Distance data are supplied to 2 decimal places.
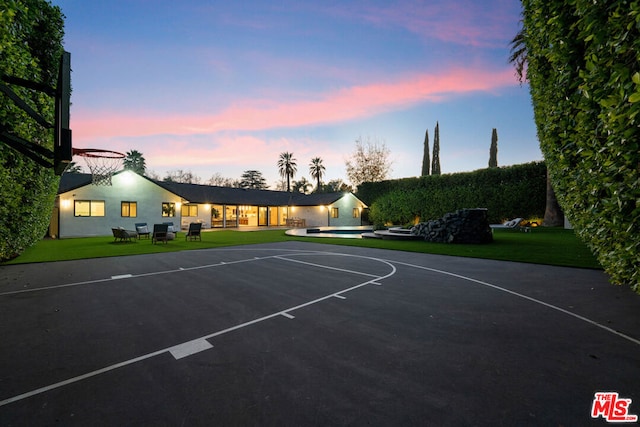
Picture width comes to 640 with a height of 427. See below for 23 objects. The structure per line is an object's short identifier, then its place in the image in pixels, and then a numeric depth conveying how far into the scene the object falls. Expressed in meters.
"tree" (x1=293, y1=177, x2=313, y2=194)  64.75
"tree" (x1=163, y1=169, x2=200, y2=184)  60.97
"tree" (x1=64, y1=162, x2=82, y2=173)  46.24
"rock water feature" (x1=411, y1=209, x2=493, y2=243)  14.80
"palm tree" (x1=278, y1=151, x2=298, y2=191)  59.78
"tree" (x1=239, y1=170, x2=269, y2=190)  69.38
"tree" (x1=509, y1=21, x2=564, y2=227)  19.75
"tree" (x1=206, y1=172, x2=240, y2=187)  64.81
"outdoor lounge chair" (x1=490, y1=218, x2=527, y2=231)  19.58
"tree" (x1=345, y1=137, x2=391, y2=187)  42.62
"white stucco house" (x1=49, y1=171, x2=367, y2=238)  20.70
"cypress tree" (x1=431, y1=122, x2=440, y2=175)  38.38
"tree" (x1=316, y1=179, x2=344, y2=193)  61.14
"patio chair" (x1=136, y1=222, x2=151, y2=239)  18.41
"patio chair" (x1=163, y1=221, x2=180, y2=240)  16.91
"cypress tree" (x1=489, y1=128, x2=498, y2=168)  33.50
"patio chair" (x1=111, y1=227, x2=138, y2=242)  16.57
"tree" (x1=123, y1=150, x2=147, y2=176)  55.02
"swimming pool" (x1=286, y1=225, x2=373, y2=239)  22.70
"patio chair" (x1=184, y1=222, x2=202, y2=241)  17.61
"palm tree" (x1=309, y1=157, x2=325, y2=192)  59.31
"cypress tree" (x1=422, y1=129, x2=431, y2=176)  38.75
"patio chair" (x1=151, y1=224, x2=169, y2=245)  15.68
